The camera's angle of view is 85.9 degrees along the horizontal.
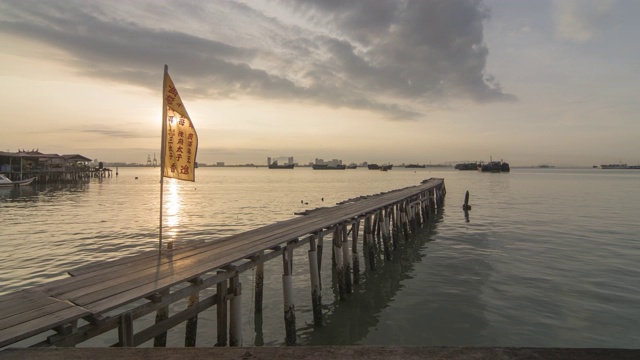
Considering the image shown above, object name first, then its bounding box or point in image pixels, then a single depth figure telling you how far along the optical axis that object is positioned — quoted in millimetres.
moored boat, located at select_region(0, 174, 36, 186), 50219
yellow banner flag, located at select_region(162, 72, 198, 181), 7703
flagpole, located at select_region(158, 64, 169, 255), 7522
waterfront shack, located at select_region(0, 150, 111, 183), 56069
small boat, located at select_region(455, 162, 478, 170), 194888
